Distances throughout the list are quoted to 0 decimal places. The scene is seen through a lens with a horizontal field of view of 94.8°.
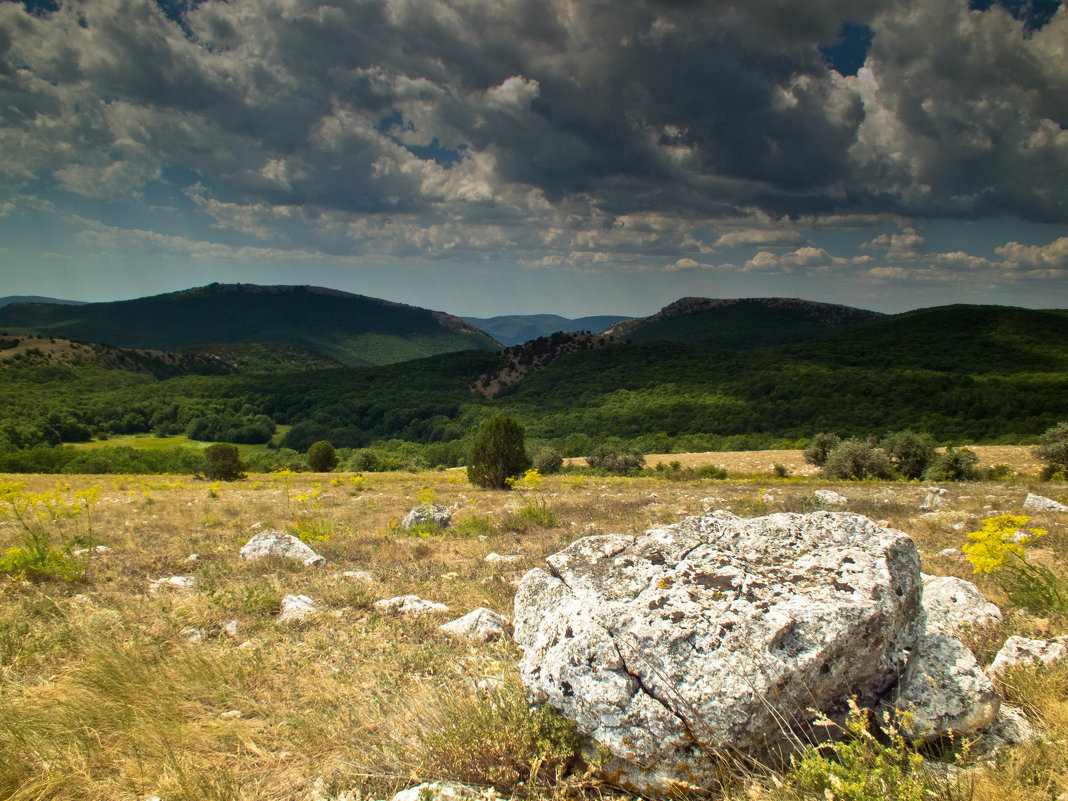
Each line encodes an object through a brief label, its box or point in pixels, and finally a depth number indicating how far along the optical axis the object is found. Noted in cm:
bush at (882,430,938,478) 2354
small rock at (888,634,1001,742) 242
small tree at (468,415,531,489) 1822
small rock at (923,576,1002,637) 350
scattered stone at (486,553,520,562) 684
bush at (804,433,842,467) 2724
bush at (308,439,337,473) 3406
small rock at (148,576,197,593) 536
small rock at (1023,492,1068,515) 973
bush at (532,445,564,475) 3119
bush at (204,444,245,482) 2373
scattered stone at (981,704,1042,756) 241
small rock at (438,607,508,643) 409
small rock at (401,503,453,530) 965
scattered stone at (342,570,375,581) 589
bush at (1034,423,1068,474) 2009
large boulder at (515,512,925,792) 227
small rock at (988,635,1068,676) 290
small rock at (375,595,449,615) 482
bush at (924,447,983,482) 2077
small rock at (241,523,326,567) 664
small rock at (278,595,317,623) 460
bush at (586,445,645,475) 3119
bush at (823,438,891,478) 2228
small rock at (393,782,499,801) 230
